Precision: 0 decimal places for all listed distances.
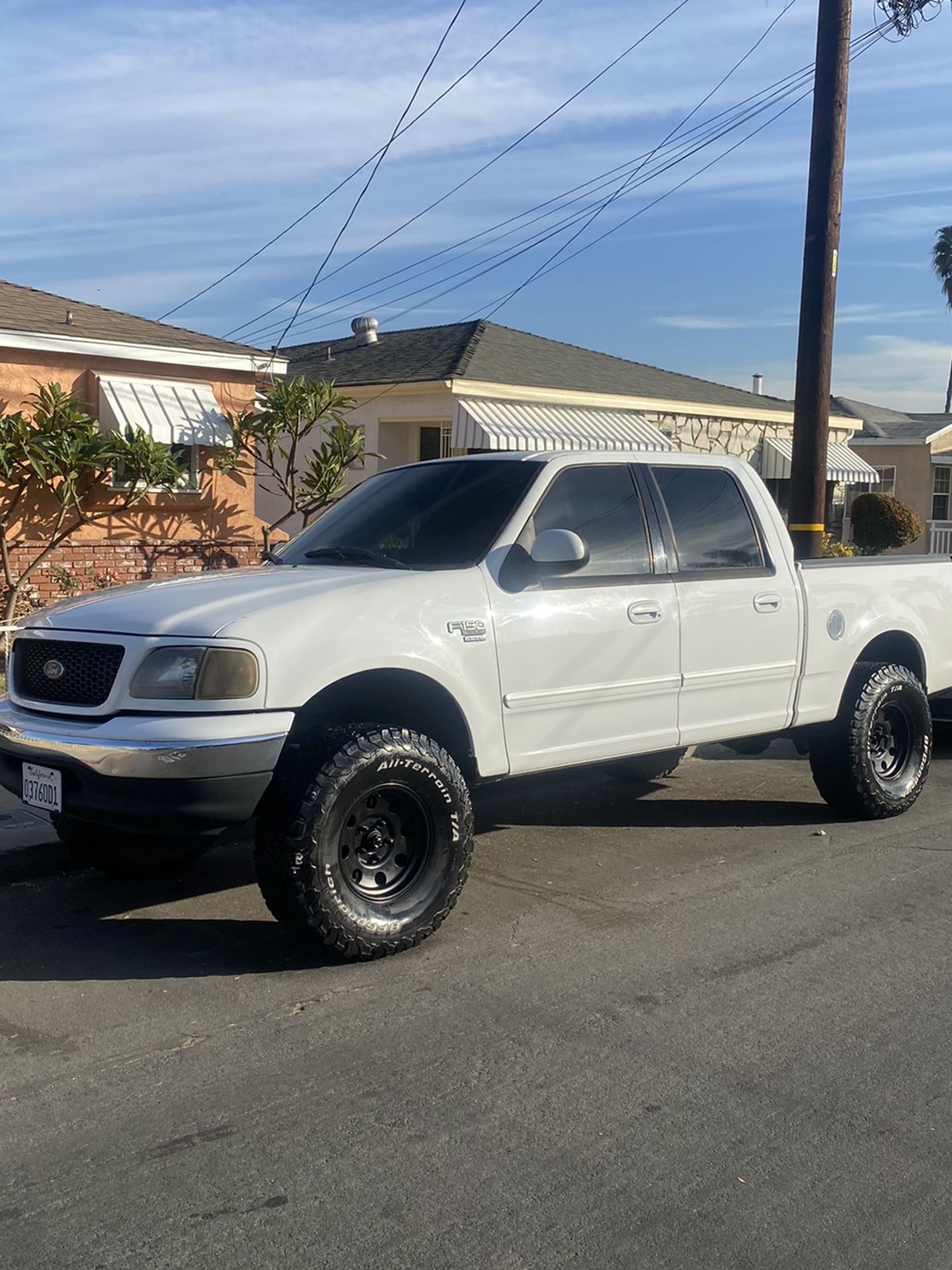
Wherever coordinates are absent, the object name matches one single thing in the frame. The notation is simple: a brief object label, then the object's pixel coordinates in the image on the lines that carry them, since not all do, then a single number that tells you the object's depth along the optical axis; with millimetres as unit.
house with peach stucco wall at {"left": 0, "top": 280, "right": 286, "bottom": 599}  14172
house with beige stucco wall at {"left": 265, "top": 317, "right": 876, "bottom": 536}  18688
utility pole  11000
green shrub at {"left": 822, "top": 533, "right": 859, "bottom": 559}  22742
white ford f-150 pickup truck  4824
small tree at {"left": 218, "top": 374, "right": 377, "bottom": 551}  15508
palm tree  71812
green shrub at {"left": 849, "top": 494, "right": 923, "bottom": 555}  26453
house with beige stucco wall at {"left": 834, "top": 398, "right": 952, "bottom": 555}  33281
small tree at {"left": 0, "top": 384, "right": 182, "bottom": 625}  13430
